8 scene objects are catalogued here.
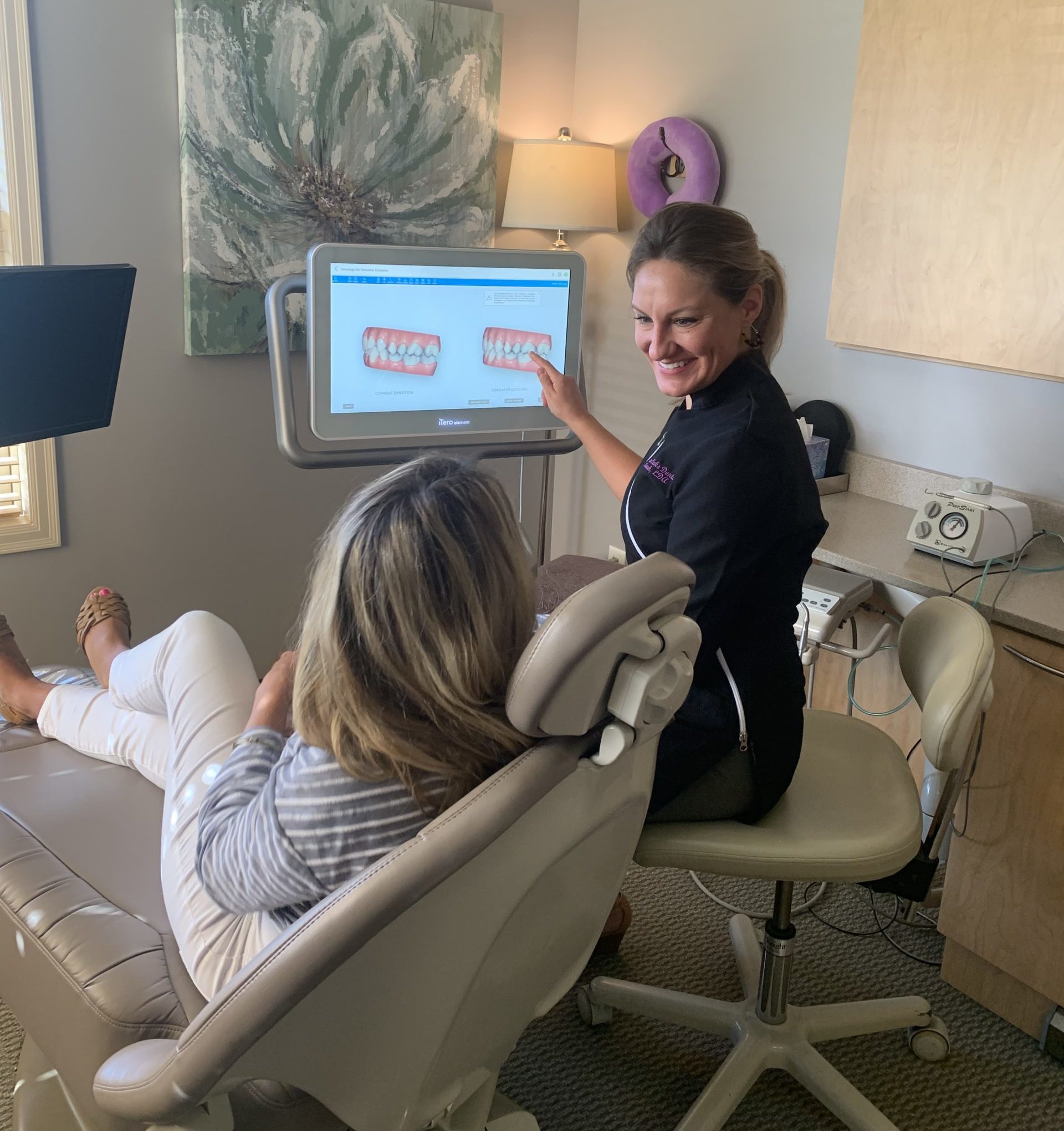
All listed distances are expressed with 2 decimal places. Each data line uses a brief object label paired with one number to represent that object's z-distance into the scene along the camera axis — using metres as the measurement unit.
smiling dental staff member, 1.35
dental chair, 0.86
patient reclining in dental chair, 0.97
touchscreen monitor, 2.03
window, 2.31
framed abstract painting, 2.58
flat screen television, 1.68
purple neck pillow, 2.78
